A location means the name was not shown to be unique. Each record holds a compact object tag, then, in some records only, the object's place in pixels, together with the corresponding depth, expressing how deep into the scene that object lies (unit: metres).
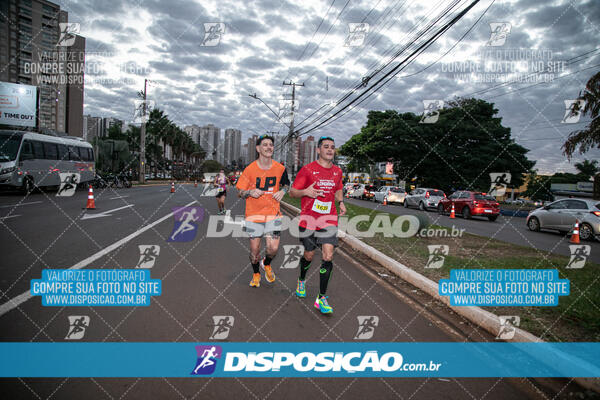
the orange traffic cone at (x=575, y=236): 11.48
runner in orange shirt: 4.88
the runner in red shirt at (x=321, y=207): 4.38
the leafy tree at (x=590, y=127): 19.09
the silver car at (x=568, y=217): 12.52
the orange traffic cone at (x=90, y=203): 12.83
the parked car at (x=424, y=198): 24.44
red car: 19.44
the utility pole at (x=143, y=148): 39.57
